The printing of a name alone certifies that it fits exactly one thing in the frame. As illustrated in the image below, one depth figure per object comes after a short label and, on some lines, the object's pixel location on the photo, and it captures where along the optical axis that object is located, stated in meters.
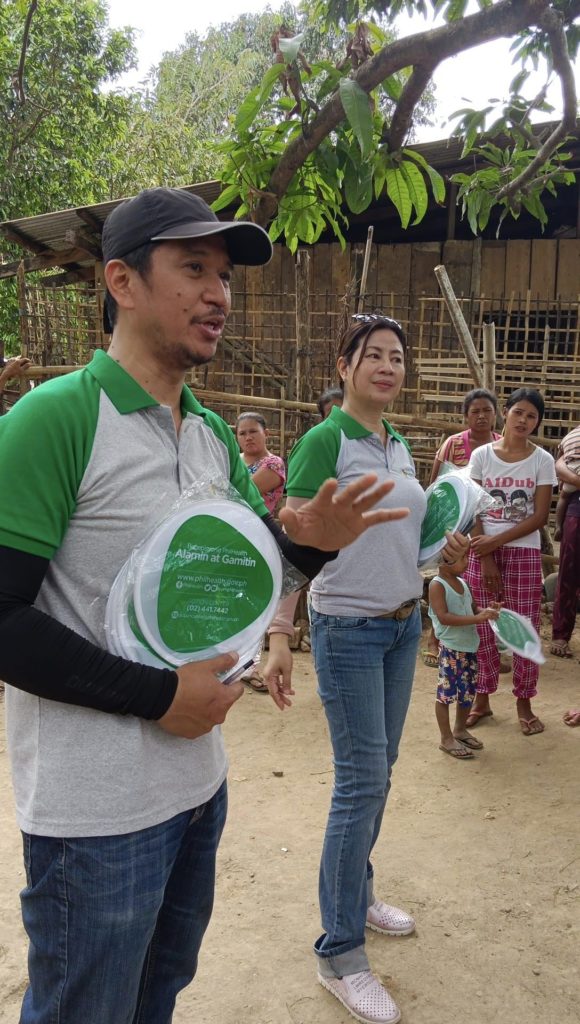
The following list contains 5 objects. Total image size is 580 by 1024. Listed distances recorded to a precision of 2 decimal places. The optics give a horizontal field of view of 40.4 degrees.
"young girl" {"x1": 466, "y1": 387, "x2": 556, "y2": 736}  4.23
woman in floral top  4.95
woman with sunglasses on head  2.15
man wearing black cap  1.16
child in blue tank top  3.85
